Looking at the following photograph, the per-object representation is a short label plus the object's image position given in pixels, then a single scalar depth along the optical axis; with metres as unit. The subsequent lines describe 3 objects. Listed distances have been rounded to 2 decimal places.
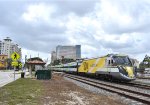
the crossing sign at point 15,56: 14.66
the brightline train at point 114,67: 12.74
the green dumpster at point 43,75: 19.09
